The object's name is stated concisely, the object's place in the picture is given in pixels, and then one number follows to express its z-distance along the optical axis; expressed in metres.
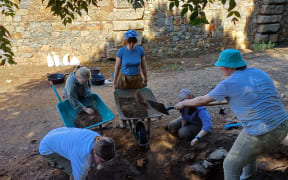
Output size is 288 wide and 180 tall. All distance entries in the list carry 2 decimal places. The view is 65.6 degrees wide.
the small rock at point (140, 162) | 2.95
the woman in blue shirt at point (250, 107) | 1.91
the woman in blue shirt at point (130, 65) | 3.51
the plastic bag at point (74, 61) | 7.66
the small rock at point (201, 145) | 3.05
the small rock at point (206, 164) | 2.76
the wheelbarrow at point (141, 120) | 2.91
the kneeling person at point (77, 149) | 1.94
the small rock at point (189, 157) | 2.94
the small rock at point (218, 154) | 2.80
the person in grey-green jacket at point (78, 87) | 2.98
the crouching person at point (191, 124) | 2.92
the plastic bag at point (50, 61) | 7.61
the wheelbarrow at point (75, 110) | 3.09
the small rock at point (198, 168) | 2.72
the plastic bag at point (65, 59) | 7.72
